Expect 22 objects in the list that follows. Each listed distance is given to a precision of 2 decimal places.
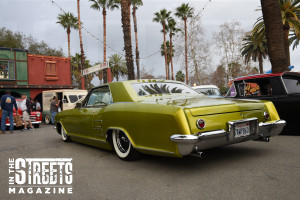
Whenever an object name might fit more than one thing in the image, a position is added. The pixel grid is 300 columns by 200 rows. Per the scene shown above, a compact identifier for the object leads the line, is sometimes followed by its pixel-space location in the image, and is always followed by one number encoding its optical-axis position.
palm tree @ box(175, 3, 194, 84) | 30.09
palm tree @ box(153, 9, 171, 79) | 33.41
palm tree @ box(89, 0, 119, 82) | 25.85
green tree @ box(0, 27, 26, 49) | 34.44
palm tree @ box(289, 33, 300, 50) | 30.01
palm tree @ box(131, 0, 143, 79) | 29.70
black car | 5.47
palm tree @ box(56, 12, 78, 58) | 31.80
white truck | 14.12
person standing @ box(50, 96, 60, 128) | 13.05
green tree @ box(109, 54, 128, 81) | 57.73
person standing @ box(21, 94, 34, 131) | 10.59
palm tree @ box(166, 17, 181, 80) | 34.22
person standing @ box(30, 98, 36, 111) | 15.12
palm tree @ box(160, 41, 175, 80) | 43.90
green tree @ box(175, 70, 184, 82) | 66.07
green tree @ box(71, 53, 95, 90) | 47.22
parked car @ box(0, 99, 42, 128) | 12.10
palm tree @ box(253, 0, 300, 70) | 16.77
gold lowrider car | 3.07
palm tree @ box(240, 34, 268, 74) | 35.28
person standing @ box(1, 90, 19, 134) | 9.59
